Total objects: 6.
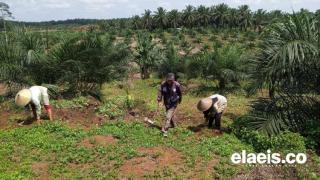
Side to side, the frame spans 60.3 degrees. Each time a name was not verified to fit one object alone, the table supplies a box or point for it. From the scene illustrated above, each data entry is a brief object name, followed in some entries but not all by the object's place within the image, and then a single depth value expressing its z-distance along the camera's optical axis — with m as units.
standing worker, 6.54
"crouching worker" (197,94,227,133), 6.77
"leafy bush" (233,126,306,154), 5.95
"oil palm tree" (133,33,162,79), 19.92
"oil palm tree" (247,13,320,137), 6.28
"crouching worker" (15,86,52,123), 6.76
